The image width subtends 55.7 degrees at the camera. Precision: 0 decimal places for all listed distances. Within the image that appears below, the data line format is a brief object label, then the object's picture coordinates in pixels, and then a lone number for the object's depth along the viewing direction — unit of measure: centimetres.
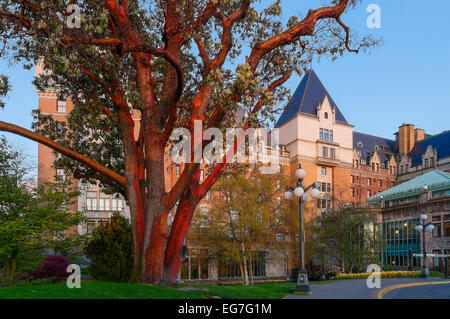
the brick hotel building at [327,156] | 4722
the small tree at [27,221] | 1816
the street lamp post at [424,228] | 2811
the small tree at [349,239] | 3894
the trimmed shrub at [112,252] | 1839
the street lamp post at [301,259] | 1577
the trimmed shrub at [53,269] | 2802
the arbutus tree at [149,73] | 1256
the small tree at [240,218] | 3741
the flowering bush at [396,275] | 3058
